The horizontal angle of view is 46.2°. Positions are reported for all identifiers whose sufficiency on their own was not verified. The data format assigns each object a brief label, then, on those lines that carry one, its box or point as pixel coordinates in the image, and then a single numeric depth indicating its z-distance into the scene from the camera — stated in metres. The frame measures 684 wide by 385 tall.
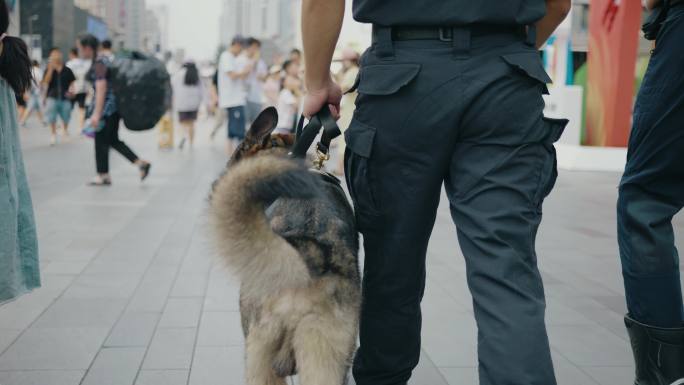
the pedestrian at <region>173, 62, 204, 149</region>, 17.31
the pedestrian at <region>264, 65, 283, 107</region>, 15.52
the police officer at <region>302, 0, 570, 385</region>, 2.27
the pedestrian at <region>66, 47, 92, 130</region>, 18.51
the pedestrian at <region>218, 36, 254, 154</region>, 14.56
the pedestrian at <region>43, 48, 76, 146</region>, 17.64
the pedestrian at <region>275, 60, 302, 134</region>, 13.99
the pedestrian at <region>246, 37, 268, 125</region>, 15.04
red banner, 12.99
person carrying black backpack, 10.13
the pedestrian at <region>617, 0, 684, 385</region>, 3.05
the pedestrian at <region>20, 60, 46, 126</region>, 23.30
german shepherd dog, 2.36
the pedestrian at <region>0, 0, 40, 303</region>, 3.53
